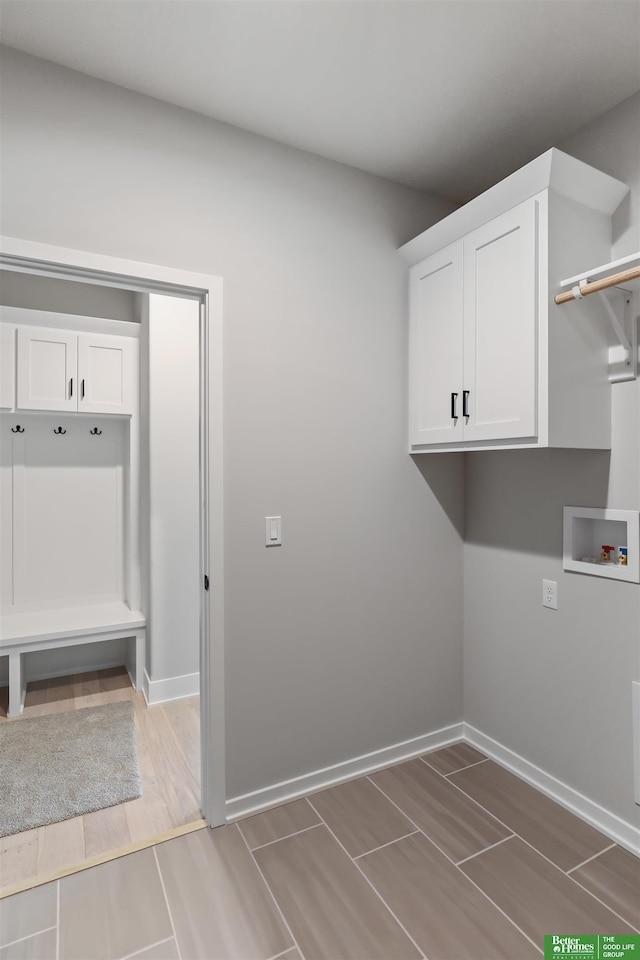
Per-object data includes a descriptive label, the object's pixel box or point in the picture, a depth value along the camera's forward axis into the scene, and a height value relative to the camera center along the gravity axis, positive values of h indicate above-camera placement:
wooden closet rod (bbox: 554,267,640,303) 1.54 +0.61
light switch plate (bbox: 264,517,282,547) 2.05 -0.23
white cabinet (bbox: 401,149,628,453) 1.72 +0.60
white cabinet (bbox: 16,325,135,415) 3.00 +0.65
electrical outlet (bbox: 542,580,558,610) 2.10 -0.49
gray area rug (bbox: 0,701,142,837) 2.08 -1.36
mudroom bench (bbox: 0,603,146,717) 2.83 -0.91
